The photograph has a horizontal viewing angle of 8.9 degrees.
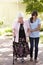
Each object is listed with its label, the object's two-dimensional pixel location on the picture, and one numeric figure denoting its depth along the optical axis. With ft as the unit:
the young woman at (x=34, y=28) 31.33
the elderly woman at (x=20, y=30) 30.48
